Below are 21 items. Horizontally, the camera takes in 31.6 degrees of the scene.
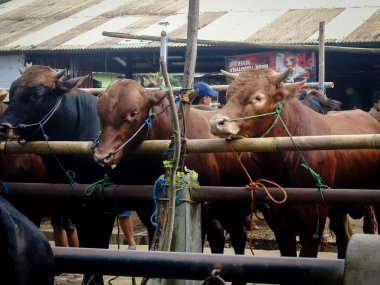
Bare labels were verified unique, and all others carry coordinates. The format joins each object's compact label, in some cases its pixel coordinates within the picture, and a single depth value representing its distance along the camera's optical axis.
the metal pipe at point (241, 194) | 4.88
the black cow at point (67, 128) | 6.12
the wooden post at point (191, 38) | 5.24
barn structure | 15.03
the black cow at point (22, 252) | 2.06
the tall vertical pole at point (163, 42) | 8.49
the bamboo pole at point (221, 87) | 8.75
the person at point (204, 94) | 9.05
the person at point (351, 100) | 15.76
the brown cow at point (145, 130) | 5.58
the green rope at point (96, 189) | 5.46
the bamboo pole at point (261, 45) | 12.12
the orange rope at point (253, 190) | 4.98
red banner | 14.01
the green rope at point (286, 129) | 5.34
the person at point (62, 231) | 8.70
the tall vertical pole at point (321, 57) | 9.45
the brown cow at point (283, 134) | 5.61
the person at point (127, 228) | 8.88
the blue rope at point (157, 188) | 5.02
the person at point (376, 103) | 12.35
